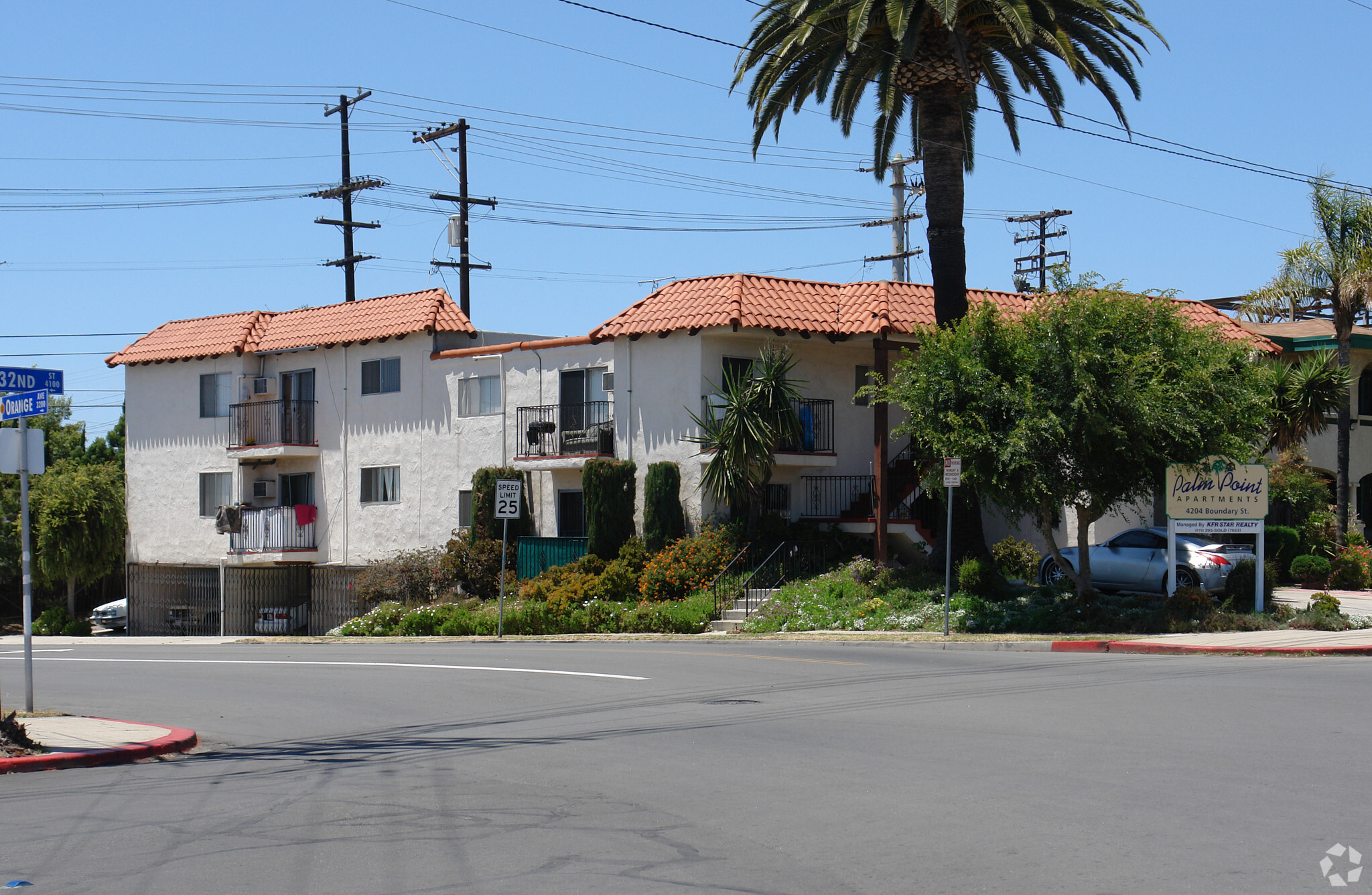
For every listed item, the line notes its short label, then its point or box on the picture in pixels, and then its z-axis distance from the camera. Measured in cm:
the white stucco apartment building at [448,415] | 3033
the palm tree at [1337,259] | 2988
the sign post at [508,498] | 2655
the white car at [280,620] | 3825
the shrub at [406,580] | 3328
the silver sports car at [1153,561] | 2531
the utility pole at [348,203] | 4334
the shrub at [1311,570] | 2938
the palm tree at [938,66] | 2528
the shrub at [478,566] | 3222
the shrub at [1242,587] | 2353
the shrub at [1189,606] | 2239
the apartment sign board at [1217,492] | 2341
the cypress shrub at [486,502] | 3250
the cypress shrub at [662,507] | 2978
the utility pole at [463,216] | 4225
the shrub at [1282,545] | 2973
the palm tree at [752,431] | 2809
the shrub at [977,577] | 2494
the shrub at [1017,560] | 2875
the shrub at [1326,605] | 2264
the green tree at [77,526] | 3997
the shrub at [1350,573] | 2947
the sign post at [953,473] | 2202
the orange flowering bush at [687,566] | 2850
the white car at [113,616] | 4141
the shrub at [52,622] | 4091
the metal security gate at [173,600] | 4003
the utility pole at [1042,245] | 6019
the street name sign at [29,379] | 1299
